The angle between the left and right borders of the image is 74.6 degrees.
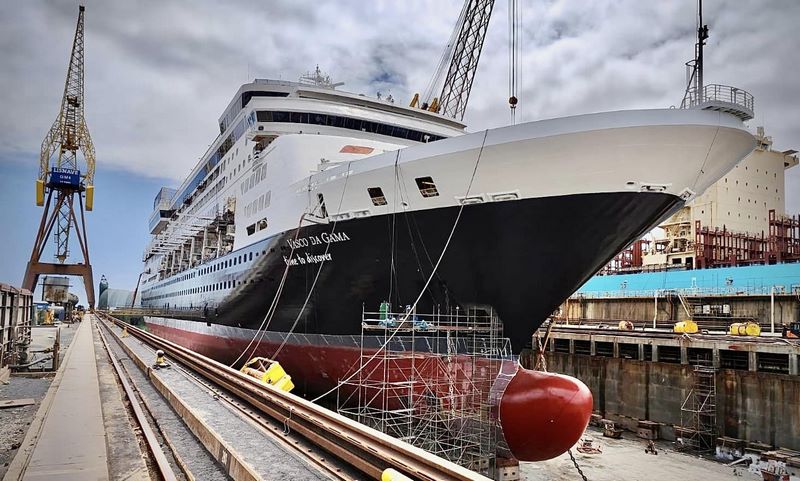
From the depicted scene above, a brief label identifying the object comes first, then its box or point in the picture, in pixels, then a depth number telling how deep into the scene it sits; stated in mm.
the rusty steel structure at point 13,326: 12117
